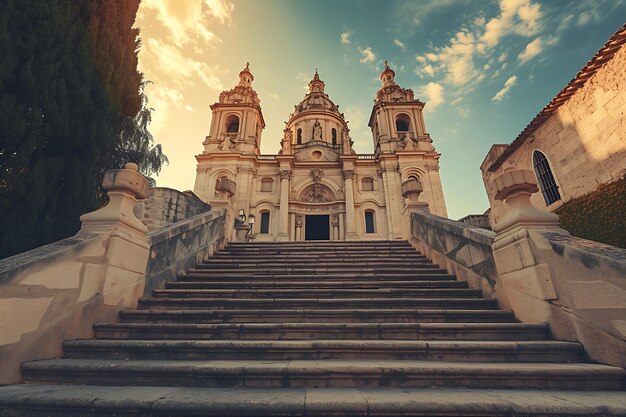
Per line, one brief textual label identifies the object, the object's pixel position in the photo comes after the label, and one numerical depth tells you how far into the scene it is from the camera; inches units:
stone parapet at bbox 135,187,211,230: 424.2
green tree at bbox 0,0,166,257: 199.5
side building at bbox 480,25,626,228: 309.1
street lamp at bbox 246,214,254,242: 856.3
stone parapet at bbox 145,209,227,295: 196.4
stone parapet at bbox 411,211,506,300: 177.0
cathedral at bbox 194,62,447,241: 921.5
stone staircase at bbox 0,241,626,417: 77.9
